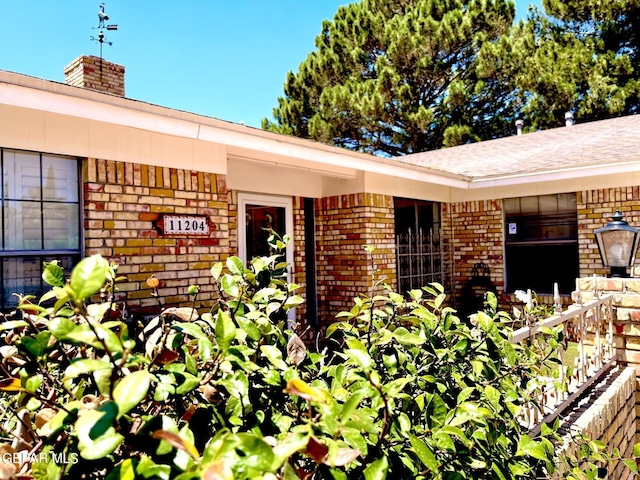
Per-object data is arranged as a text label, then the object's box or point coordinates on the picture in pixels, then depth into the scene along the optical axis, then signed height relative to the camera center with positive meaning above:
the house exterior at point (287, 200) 4.13 +0.72
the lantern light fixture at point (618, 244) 4.95 +0.03
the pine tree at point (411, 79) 19.50 +7.19
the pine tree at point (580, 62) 17.47 +6.93
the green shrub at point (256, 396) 0.84 -0.35
